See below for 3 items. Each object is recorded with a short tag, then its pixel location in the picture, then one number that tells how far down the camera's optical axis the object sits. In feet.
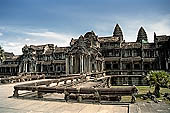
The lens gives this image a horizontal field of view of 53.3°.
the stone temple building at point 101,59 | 135.43
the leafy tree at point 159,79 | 75.92
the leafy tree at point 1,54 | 187.83
